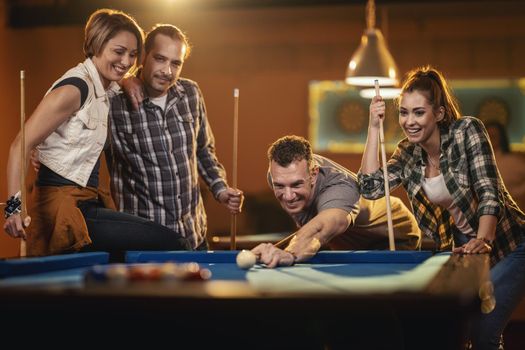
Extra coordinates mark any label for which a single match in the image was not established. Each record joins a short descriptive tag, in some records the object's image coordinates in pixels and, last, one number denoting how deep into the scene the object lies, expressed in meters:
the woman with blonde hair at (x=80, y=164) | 2.94
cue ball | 2.41
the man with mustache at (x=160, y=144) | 3.62
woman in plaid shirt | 2.88
